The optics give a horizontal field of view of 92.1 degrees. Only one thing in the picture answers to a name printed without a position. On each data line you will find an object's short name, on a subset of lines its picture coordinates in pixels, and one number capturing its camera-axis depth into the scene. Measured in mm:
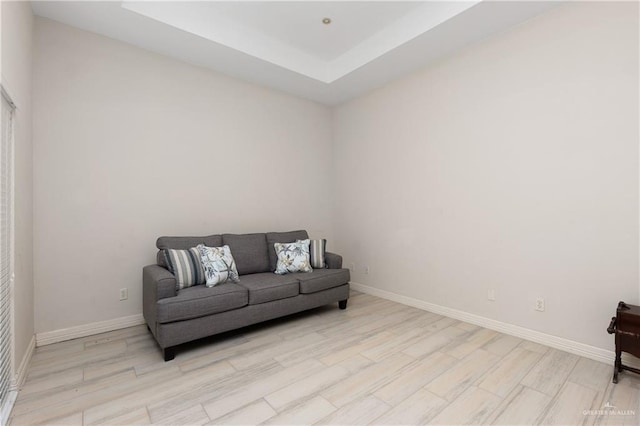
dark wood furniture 2047
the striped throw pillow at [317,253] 3705
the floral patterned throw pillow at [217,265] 2916
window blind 1809
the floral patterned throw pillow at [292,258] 3525
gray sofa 2490
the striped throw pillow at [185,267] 2791
